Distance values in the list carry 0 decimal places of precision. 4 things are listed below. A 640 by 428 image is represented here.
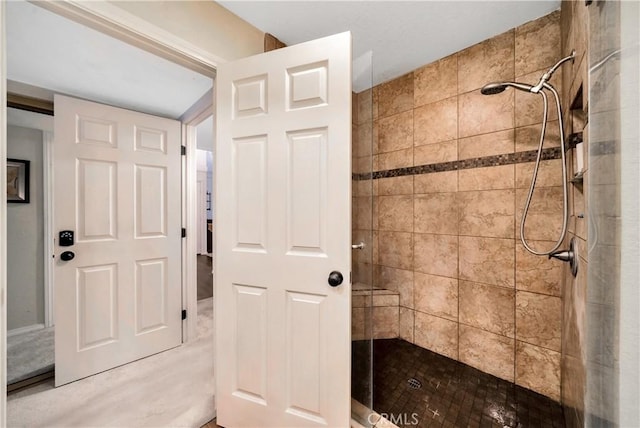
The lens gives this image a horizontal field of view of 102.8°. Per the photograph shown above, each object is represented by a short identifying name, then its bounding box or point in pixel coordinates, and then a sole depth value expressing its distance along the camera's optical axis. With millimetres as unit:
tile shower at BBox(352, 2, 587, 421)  1398
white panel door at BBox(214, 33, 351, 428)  1199
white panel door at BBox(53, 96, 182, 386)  1837
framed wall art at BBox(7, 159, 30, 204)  2398
